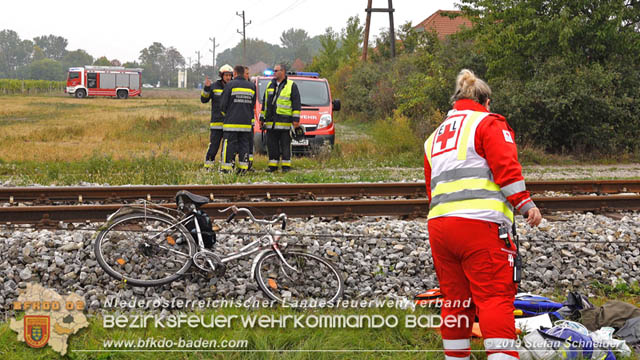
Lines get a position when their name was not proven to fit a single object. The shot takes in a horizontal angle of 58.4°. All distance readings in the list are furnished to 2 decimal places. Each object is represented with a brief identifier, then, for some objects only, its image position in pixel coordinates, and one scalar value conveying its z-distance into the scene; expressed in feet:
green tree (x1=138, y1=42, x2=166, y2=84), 530.02
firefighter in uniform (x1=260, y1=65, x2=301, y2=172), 36.22
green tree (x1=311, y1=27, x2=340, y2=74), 137.39
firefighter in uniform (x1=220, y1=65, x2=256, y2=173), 33.68
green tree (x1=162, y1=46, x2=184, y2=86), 545.44
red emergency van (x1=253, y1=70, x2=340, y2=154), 45.39
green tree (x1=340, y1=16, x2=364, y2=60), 135.72
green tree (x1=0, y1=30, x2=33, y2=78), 543.39
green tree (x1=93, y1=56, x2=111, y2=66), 535.19
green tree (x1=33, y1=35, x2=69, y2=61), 583.99
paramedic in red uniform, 10.08
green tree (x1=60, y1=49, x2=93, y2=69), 549.95
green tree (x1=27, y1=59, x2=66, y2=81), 462.19
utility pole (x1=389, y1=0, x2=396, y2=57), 94.94
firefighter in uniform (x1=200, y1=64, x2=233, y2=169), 36.04
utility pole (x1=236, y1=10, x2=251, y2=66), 234.62
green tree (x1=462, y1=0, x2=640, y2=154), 45.52
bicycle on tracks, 16.10
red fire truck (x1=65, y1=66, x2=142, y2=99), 195.21
